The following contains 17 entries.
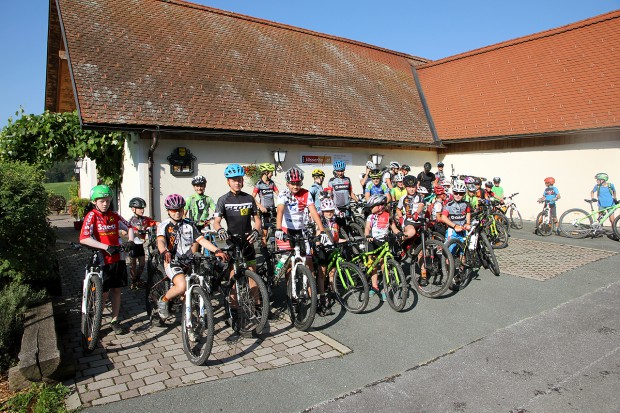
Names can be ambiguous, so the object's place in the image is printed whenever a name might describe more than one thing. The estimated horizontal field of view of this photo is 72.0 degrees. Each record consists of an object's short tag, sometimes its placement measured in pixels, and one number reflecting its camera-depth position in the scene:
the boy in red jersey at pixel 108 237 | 5.08
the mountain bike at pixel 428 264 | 6.55
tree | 10.98
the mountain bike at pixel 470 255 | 7.18
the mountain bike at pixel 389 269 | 5.95
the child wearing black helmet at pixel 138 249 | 6.81
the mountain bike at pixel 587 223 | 11.26
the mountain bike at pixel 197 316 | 4.32
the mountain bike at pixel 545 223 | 12.09
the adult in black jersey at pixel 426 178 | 11.47
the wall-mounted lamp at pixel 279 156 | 12.71
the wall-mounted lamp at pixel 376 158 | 15.20
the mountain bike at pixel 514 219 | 13.39
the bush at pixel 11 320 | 4.43
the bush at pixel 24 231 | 5.21
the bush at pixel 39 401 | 3.58
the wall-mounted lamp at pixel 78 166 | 21.58
